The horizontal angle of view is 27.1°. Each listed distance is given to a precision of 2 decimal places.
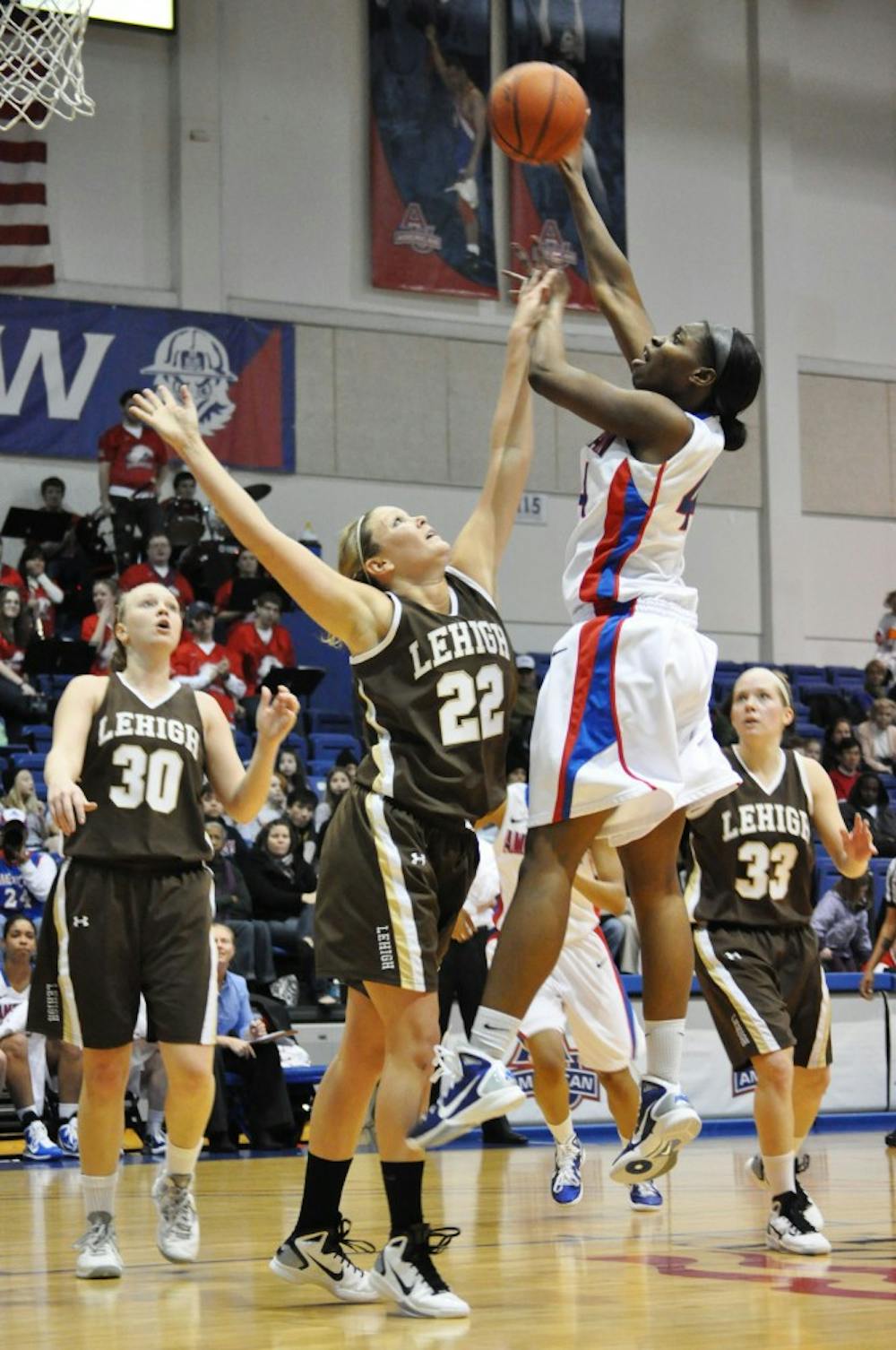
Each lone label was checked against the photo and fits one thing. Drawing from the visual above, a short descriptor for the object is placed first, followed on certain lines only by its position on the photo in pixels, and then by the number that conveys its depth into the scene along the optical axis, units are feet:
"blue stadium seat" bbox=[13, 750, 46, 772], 41.78
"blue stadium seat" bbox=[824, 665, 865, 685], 61.51
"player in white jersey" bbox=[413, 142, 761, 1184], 14.15
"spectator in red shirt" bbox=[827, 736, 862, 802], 53.31
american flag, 54.90
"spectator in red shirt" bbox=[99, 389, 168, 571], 53.01
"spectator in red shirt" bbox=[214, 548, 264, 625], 51.01
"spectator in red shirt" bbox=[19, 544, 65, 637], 48.16
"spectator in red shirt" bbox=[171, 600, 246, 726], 47.42
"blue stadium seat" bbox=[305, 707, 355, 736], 51.44
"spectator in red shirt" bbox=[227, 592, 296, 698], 50.08
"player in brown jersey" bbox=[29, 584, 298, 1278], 17.19
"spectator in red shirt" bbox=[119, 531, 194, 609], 49.08
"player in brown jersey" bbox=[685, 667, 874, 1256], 19.70
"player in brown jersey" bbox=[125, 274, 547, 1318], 14.38
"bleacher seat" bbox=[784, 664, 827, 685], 60.64
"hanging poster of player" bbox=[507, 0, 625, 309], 61.62
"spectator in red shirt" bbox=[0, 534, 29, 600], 48.70
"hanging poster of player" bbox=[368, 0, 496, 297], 59.98
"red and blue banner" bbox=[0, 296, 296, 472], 54.95
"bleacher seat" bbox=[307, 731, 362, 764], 49.29
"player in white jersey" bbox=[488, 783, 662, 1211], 24.06
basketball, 16.22
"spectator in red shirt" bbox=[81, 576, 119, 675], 47.91
